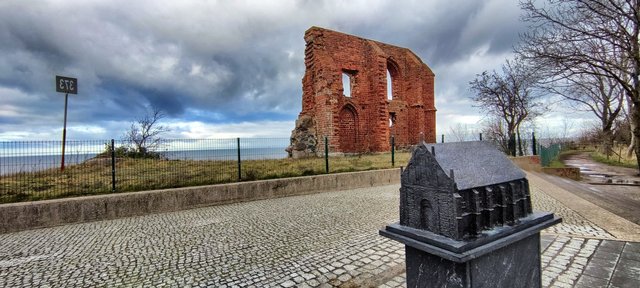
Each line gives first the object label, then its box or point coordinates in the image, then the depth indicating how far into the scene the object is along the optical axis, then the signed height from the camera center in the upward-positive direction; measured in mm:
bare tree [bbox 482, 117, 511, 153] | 18328 +753
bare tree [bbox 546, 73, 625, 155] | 21138 +2851
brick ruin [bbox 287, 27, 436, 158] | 19266 +3594
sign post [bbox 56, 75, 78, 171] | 9406 +2007
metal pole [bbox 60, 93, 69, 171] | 9602 +960
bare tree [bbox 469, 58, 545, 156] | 20109 +2945
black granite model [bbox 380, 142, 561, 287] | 1793 -463
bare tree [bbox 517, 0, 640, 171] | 8477 +2940
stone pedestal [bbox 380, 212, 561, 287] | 1778 -706
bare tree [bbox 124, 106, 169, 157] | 12850 +394
